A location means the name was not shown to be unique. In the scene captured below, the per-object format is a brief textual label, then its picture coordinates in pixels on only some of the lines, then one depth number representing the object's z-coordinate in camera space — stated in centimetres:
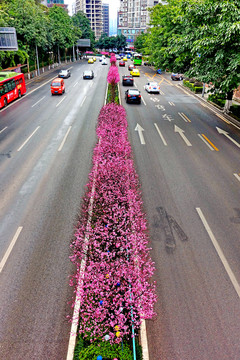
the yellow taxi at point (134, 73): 5485
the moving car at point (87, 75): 5091
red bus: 2931
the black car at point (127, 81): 4272
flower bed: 562
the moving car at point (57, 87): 3584
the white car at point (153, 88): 3786
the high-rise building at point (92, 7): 19325
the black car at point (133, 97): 3047
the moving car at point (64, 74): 5242
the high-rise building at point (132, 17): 15985
